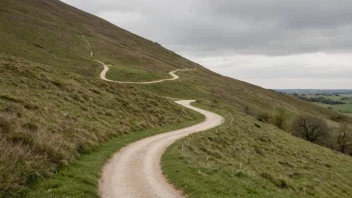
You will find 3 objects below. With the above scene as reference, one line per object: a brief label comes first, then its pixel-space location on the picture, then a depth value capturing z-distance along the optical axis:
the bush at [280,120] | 71.17
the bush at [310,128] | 67.44
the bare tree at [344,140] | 68.38
